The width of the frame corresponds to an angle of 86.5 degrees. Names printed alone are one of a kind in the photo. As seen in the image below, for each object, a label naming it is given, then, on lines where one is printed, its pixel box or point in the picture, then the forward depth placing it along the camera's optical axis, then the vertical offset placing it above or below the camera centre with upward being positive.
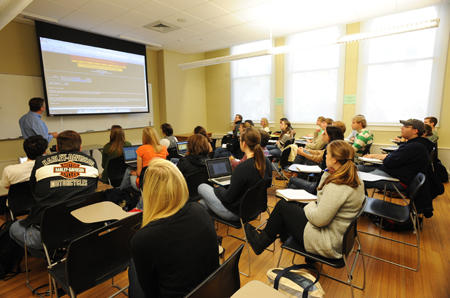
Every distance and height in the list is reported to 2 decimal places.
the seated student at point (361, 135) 4.10 -0.43
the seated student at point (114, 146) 3.45 -0.46
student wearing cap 2.66 -0.55
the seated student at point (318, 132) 4.75 -0.42
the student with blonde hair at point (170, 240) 1.02 -0.55
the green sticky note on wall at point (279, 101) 6.83 +0.29
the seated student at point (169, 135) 4.37 -0.40
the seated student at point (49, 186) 1.87 -0.57
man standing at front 3.96 -0.09
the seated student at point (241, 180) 2.16 -0.62
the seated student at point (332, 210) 1.64 -0.70
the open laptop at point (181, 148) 4.30 -0.64
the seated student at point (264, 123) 6.45 -0.31
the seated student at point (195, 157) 2.75 -0.51
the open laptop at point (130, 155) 3.48 -0.60
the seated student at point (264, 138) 3.55 -0.39
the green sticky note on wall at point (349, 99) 5.78 +0.26
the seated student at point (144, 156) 3.06 -0.54
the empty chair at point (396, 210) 2.13 -0.96
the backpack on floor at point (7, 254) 2.12 -1.23
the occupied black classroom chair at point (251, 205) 2.07 -0.85
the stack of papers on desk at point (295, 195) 1.97 -0.72
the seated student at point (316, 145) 4.11 -0.59
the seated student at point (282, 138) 4.93 -0.57
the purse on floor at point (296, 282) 1.55 -1.15
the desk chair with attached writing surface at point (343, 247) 1.57 -1.00
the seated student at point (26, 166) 2.19 -0.46
